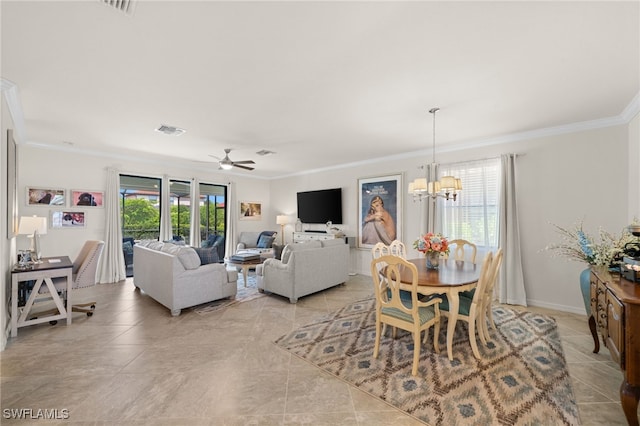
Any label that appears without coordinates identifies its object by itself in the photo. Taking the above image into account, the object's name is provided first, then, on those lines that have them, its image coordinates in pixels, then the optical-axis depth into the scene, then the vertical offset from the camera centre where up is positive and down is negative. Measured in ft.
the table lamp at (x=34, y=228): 11.84 -0.59
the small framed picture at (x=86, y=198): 17.07 +1.13
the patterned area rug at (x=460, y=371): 6.35 -4.71
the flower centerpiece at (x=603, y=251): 7.63 -1.07
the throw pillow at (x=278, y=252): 16.88 -2.37
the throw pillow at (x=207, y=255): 14.40 -2.20
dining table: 8.27 -2.16
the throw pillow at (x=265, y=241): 23.51 -2.39
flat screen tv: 22.15 +0.82
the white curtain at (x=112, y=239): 17.83 -1.63
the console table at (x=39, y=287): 10.12 -2.97
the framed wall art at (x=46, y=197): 15.67 +1.11
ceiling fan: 15.62 +3.10
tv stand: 22.79 -1.84
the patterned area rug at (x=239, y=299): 13.18 -4.70
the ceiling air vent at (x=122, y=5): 5.41 +4.39
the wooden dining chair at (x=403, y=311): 7.79 -3.12
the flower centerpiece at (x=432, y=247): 10.11 -1.23
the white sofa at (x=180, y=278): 12.42 -3.19
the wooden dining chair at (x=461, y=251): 12.64 -1.97
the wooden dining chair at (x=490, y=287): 9.32 -2.66
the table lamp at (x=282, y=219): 25.93 -0.38
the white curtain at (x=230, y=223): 24.72 -0.75
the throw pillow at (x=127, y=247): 19.80 -2.44
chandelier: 10.52 +1.21
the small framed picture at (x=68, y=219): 16.39 -0.26
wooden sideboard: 5.33 -2.57
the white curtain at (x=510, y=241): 13.66 -1.33
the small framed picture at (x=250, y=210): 26.66 +0.52
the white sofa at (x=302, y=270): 14.29 -3.18
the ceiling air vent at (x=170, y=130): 12.90 +4.30
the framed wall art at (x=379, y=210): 18.78 +0.40
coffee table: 17.58 -3.30
